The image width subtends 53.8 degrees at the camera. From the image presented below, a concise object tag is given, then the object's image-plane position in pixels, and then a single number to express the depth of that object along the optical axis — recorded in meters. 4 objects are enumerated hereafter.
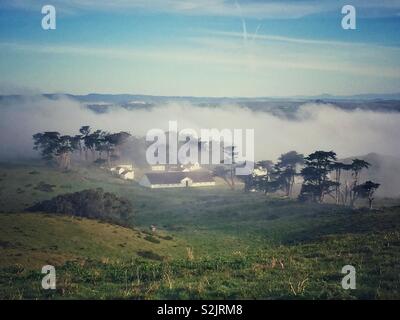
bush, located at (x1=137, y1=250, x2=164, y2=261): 33.92
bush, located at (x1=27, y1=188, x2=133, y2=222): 50.33
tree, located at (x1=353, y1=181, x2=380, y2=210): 73.00
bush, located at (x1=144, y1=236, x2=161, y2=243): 41.25
